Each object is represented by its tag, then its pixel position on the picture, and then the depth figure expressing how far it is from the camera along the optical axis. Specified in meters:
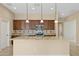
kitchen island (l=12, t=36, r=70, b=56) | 2.08
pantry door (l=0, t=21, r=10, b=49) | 2.63
